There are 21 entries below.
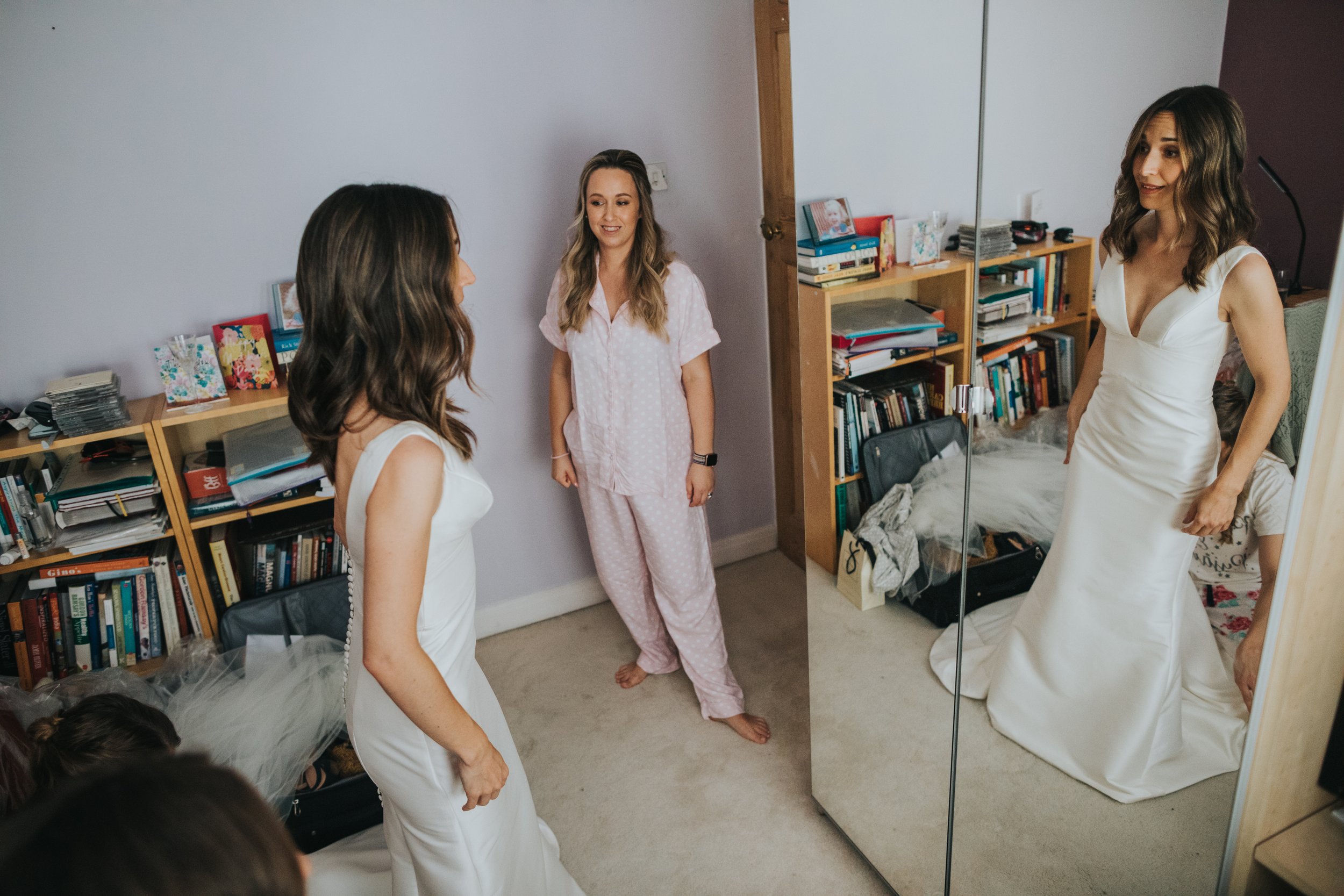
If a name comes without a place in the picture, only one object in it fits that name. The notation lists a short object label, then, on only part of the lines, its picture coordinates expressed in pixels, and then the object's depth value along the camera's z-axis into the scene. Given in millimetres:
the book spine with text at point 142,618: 2240
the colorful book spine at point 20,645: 2139
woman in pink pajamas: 2143
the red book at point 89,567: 2156
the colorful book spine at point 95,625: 2205
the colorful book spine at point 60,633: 2176
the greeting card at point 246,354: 2270
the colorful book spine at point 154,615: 2252
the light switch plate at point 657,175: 2623
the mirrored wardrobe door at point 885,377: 1221
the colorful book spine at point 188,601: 2279
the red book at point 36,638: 2154
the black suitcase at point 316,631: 1950
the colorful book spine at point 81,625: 2189
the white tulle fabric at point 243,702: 1972
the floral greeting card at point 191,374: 2166
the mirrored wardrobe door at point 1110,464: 891
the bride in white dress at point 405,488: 1128
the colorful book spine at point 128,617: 2236
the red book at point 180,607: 2277
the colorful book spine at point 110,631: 2223
